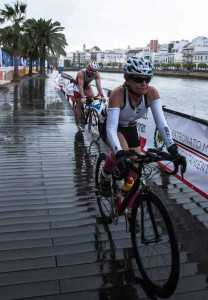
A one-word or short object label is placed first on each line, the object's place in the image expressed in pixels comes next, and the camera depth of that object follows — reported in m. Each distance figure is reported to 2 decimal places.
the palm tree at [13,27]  33.62
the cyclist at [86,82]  8.54
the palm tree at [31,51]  47.47
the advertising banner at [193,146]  5.21
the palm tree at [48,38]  48.84
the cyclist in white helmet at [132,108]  3.22
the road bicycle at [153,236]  2.63
